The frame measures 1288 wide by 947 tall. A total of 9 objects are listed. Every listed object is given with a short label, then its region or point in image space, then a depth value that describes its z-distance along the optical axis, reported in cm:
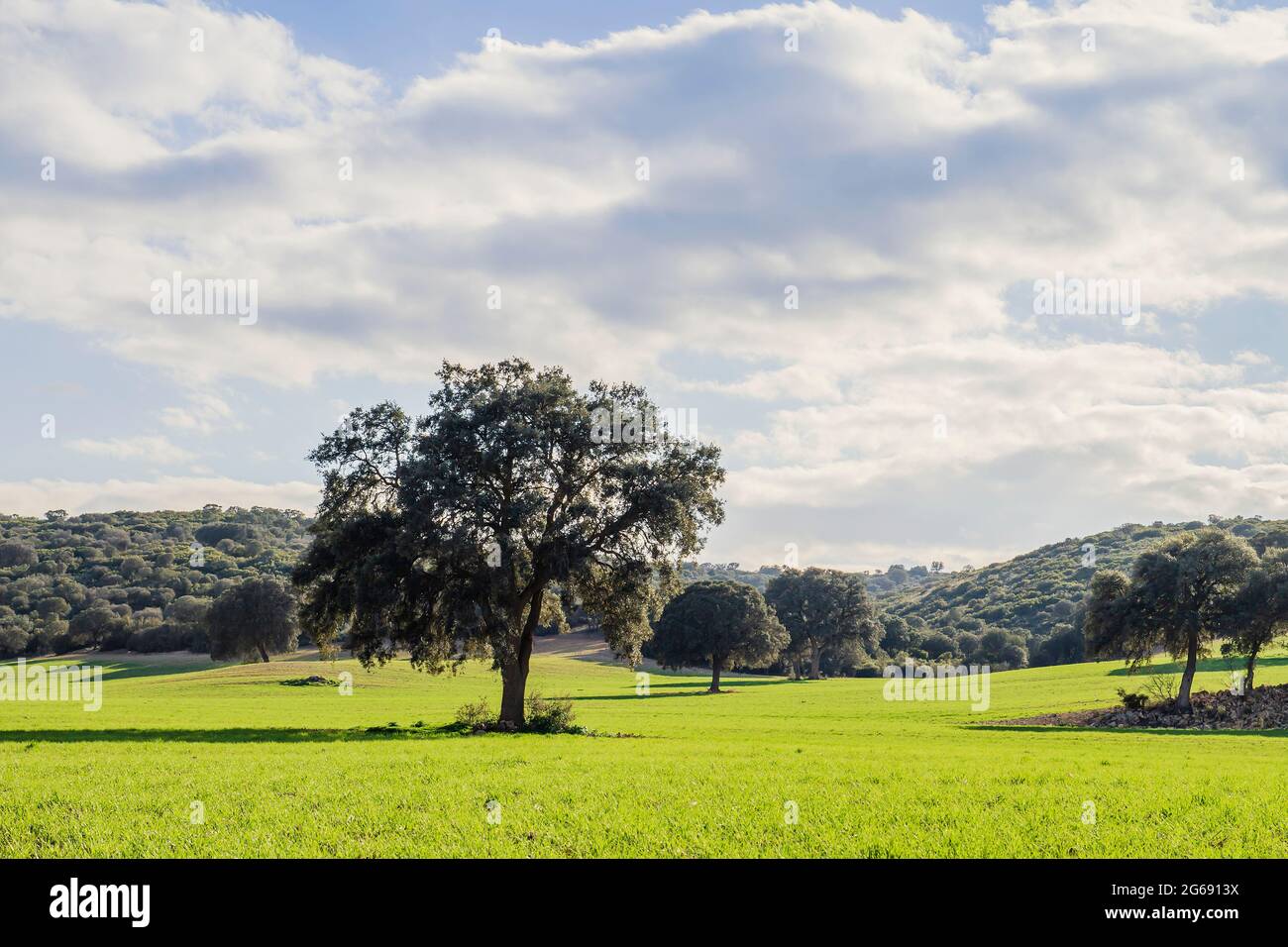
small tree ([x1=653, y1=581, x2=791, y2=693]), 9881
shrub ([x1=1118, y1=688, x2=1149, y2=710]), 5103
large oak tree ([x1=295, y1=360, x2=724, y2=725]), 3556
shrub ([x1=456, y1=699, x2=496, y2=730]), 3753
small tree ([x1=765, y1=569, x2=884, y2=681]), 11962
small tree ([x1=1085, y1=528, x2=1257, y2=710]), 5256
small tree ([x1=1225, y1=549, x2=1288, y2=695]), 5150
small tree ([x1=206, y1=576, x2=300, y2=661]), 11381
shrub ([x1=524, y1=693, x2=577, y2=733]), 3741
